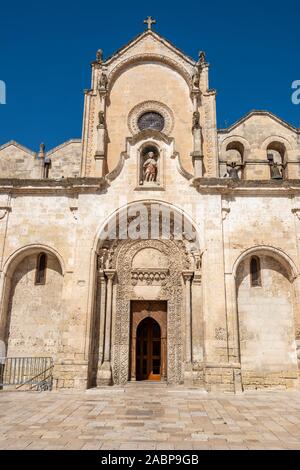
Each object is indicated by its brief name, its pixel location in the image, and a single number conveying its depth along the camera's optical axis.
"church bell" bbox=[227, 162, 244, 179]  17.80
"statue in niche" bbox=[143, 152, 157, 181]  15.42
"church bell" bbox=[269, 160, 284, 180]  18.77
